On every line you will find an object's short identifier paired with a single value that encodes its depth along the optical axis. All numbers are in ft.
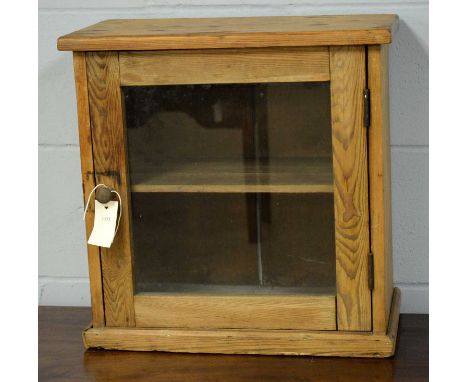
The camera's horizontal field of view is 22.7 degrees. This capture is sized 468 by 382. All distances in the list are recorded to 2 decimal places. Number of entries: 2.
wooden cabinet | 5.28
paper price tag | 5.50
